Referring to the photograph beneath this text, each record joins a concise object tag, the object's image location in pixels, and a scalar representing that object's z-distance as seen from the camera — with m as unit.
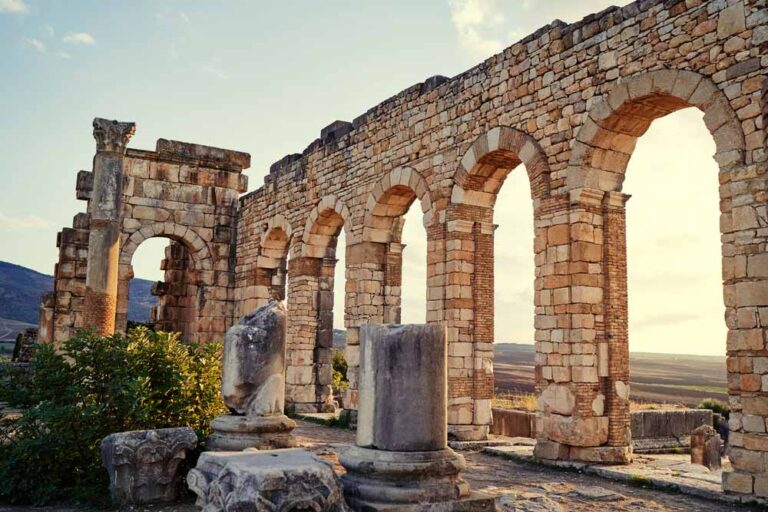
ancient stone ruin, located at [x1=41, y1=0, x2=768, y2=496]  7.26
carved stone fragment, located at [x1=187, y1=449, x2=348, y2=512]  4.61
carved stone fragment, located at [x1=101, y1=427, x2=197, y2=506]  6.41
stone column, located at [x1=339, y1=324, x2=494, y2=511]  4.96
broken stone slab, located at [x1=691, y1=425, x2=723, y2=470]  9.96
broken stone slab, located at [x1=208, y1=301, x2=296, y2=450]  7.00
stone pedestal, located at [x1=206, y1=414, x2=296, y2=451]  6.88
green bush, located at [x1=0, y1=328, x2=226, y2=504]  6.62
